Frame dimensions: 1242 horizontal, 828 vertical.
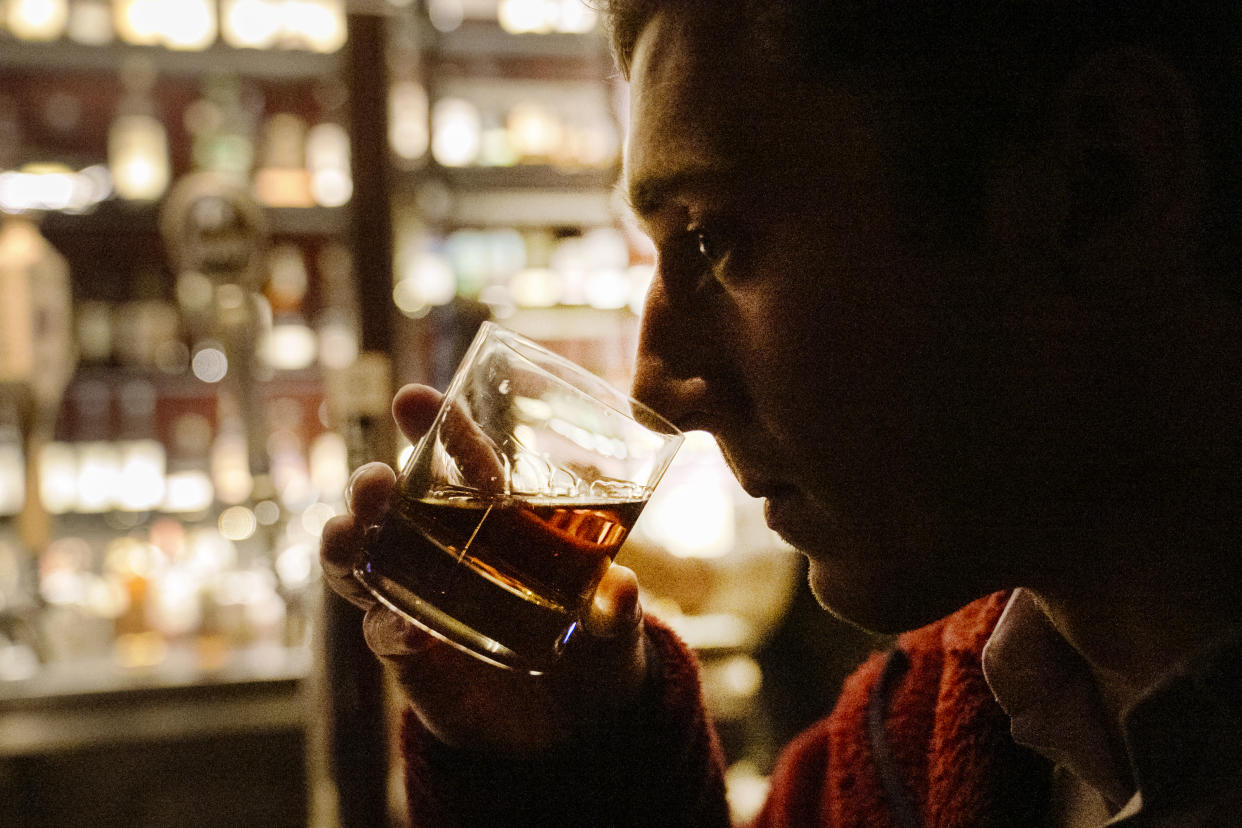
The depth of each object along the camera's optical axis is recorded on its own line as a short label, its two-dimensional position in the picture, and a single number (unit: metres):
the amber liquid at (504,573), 0.79
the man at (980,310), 0.63
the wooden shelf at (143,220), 3.44
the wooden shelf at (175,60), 3.31
